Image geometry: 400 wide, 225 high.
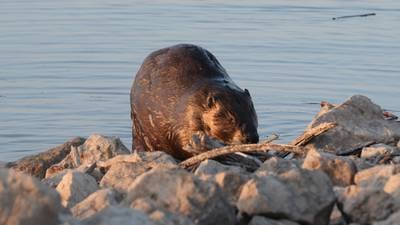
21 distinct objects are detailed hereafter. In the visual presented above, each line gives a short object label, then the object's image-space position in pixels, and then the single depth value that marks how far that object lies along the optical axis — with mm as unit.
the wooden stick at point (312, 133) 14741
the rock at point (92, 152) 15953
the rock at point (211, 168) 10875
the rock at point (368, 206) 9273
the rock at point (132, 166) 12006
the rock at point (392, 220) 8695
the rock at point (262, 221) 9078
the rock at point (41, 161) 17500
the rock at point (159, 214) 8578
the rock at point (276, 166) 10829
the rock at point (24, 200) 7867
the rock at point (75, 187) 10992
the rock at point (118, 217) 8258
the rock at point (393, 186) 9500
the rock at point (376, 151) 13547
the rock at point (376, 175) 10234
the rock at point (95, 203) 9414
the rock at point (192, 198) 8977
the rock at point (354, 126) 15759
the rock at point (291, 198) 9258
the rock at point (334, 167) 10883
